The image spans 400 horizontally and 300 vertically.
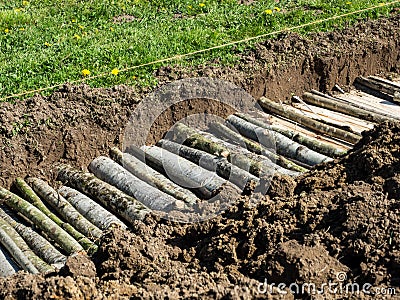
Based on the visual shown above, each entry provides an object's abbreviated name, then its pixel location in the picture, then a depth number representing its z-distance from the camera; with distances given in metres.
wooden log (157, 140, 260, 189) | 7.71
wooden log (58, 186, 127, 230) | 7.27
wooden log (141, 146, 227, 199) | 7.68
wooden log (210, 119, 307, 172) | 7.99
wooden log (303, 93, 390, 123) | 9.46
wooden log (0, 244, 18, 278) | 6.56
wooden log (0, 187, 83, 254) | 6.88
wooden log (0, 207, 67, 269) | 6.68
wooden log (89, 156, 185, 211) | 7.29
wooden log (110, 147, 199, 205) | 7.55
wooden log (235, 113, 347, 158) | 8.22
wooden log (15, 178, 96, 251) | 6.94
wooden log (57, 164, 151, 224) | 7.30
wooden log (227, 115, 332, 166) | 8.16
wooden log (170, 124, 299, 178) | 7.77
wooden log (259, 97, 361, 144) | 8.77
